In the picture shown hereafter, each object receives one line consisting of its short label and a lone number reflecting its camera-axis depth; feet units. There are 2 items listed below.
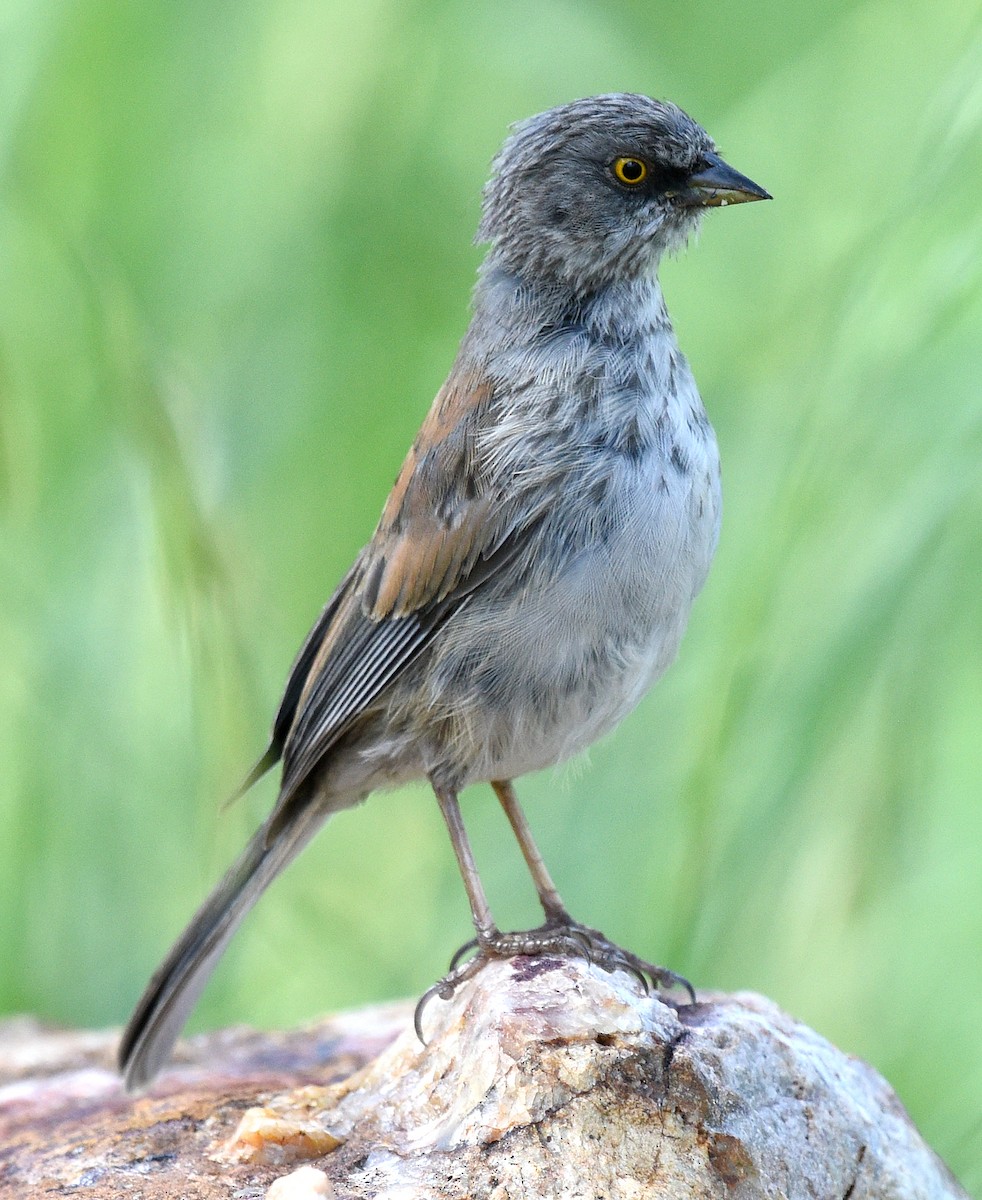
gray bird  19.36
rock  15.33
